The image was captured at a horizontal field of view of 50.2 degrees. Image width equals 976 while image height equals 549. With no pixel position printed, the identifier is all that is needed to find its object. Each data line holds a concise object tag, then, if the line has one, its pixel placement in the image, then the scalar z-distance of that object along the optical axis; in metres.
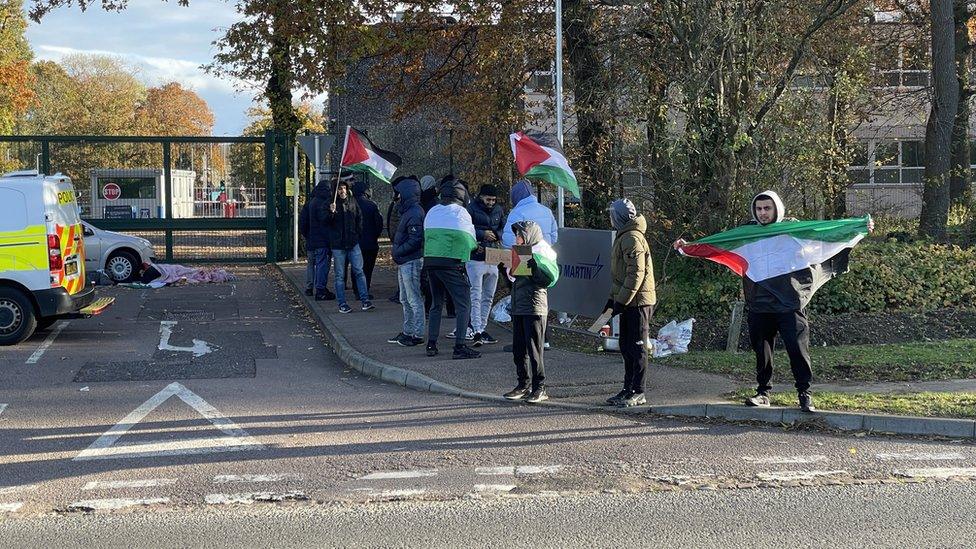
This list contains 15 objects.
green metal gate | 22.41
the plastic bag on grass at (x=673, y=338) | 11.66
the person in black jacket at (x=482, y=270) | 12.20
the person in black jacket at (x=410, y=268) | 12.17
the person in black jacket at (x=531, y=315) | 9.34
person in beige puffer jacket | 8.96
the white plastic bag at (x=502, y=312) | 14.09
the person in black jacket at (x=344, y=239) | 15.25
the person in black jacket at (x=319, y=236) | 15.95
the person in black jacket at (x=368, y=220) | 16.25
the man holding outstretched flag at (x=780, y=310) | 8.57
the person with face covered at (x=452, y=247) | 11.23
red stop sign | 22.36
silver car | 19.52
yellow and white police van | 12.35
